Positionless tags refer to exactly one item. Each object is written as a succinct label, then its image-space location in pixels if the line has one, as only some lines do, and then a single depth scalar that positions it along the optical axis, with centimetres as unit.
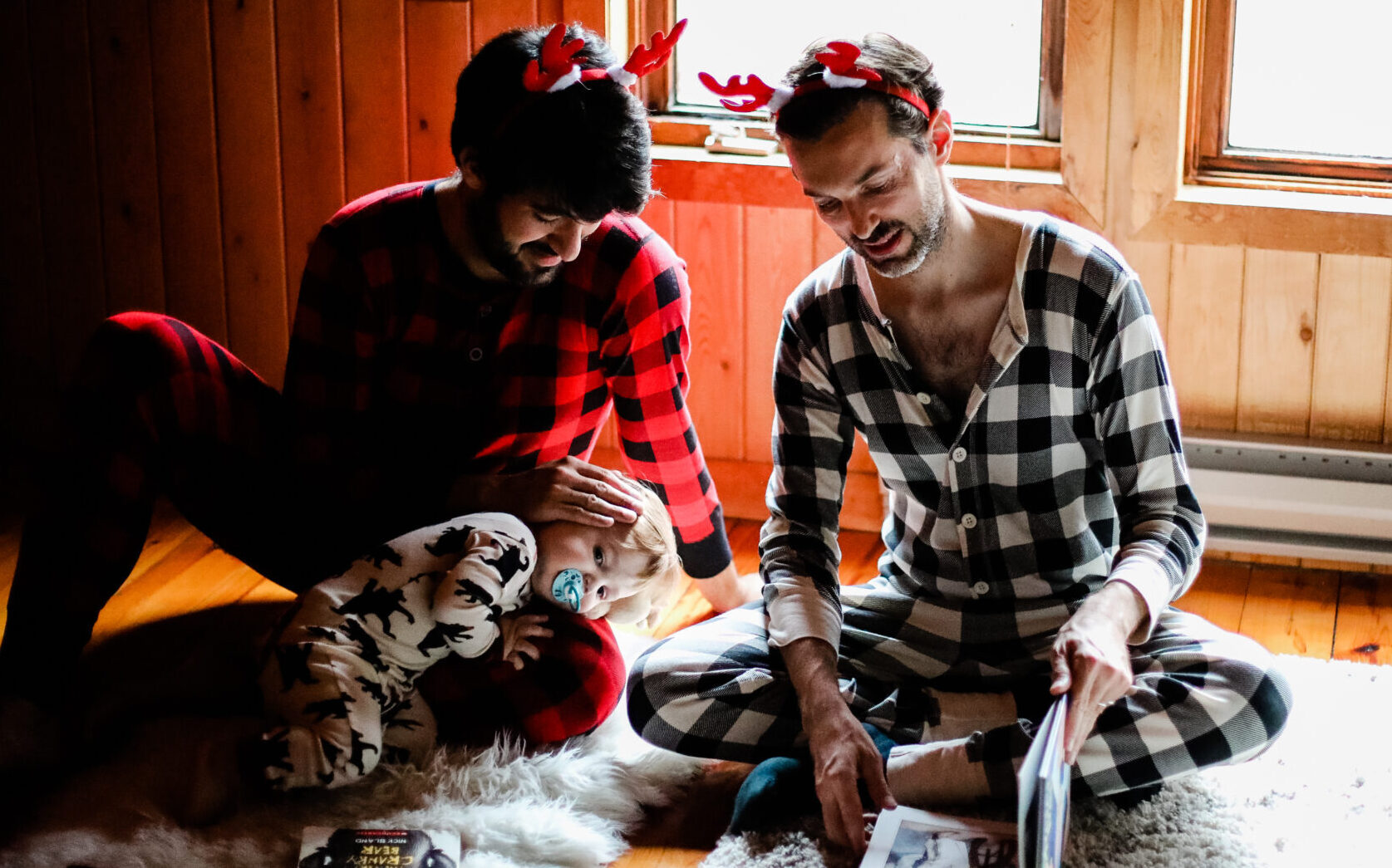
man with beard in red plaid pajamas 202
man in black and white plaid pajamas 172
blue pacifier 201
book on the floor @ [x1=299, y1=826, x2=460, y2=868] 176
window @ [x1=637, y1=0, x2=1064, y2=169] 266
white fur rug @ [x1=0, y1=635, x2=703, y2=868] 178
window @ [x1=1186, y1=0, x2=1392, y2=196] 254
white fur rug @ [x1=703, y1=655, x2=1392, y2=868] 175
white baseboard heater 255
